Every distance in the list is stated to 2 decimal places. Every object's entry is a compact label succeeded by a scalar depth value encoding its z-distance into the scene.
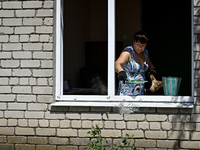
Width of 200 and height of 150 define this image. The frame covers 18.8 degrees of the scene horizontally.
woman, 8.41
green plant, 7.29
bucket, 8.22
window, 8.18
